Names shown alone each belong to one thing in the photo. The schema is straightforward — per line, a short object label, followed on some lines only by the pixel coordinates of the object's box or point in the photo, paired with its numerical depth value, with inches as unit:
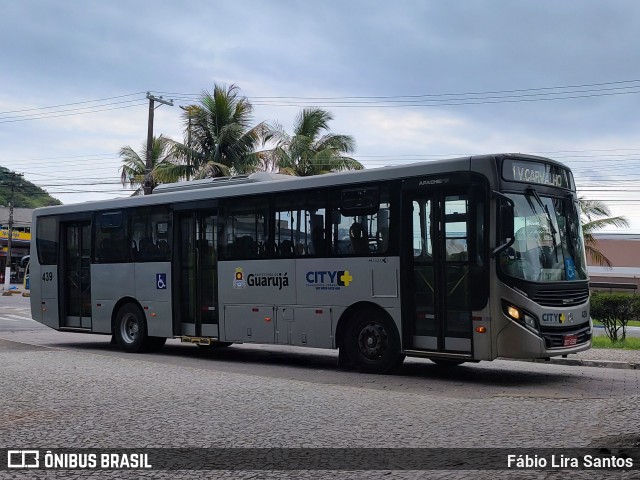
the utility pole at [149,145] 1243.2
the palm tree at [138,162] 1333.4
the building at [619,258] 2016.5
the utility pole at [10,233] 2045.6
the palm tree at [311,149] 1236.5
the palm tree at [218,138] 1230.9
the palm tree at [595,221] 1347.2
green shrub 756.6
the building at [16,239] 2780.5
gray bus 446.0
